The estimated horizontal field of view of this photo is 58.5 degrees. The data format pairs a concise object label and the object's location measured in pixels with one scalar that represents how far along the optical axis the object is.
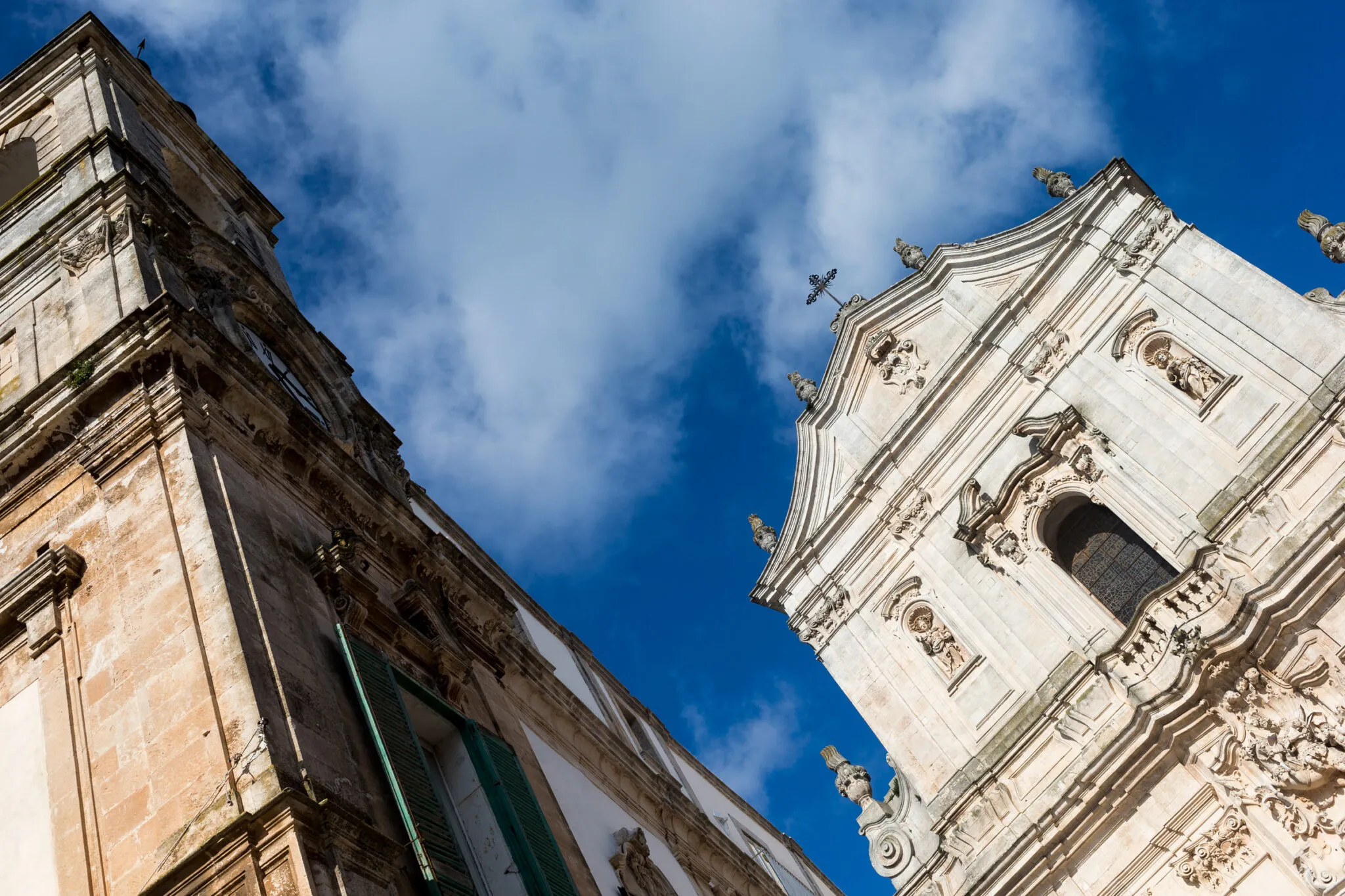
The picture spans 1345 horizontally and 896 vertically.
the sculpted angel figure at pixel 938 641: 19.95
